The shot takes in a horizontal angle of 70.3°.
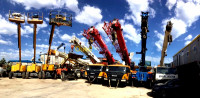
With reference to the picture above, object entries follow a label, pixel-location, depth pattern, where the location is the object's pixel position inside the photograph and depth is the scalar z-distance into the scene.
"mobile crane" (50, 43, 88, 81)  19.94
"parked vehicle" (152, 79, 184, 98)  8.85
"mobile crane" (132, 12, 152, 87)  14.84
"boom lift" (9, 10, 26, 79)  19.28
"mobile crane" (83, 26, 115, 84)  16.59
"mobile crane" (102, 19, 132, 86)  14.90
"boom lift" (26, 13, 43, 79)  18.85
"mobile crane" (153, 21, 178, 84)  13.34
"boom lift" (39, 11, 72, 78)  18.08
